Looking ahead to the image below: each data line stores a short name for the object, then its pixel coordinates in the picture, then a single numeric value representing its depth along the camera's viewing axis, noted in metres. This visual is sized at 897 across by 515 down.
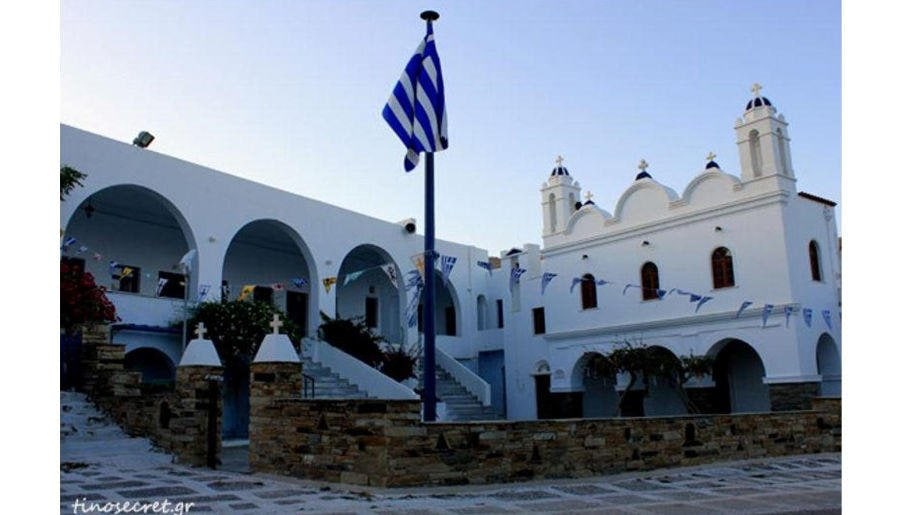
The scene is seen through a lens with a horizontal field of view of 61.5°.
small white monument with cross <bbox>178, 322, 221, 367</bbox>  9.81
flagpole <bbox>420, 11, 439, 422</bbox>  8.72
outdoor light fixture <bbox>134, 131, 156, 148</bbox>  15.41
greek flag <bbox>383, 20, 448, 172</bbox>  9.27
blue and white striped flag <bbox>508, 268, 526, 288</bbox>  20.45
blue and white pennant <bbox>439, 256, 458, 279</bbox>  14.69
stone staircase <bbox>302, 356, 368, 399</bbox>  15.55
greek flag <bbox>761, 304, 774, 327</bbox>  16.61
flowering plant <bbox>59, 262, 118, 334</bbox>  12.00
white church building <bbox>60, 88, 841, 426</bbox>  15.80
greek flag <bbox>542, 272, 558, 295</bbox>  19.61
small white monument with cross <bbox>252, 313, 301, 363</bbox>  9.23
